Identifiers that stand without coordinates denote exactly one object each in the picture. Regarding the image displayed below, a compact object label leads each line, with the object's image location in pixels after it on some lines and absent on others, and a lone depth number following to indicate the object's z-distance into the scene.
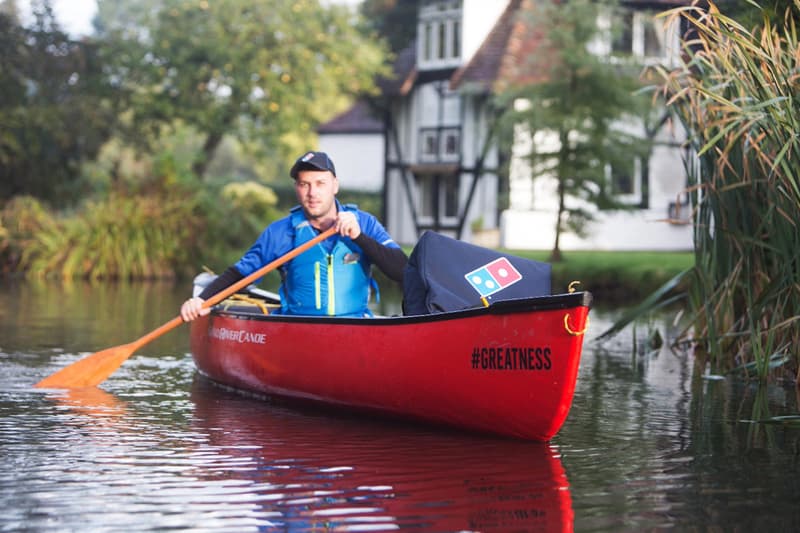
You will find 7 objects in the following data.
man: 8.22
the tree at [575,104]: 23.53
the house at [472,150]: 30.30
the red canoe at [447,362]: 6.63
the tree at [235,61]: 32.88
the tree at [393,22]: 40.78
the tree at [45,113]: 27.92
